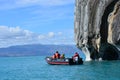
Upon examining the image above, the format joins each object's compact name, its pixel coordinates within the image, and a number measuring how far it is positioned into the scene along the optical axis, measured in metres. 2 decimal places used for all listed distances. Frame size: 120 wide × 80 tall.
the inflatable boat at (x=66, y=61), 29.41
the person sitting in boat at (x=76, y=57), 29.49
